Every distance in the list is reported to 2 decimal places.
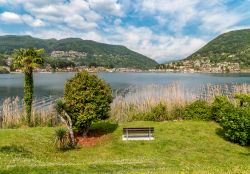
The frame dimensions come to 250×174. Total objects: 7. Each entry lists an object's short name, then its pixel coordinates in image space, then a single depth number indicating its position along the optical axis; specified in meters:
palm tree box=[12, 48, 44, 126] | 14.30
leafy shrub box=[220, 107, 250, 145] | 10.23
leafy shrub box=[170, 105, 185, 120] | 14.70
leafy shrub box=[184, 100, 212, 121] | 13.91
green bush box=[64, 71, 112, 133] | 10.64
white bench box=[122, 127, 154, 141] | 10.63
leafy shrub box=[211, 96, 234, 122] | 13.25
